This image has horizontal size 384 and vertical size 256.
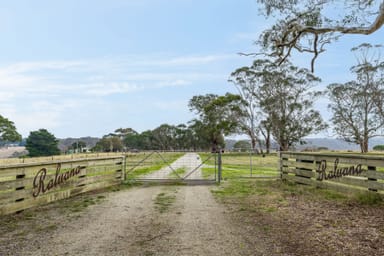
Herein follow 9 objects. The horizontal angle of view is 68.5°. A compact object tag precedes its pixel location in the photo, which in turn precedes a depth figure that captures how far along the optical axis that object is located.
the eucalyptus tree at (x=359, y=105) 32.25
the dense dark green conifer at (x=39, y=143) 61.84
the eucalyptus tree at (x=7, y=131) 56.55
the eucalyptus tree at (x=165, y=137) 76.81
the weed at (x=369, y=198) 5.74
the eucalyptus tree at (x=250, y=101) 36.44
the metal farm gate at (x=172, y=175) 10.02
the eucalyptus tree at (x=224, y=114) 40.44
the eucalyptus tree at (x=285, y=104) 35.06
